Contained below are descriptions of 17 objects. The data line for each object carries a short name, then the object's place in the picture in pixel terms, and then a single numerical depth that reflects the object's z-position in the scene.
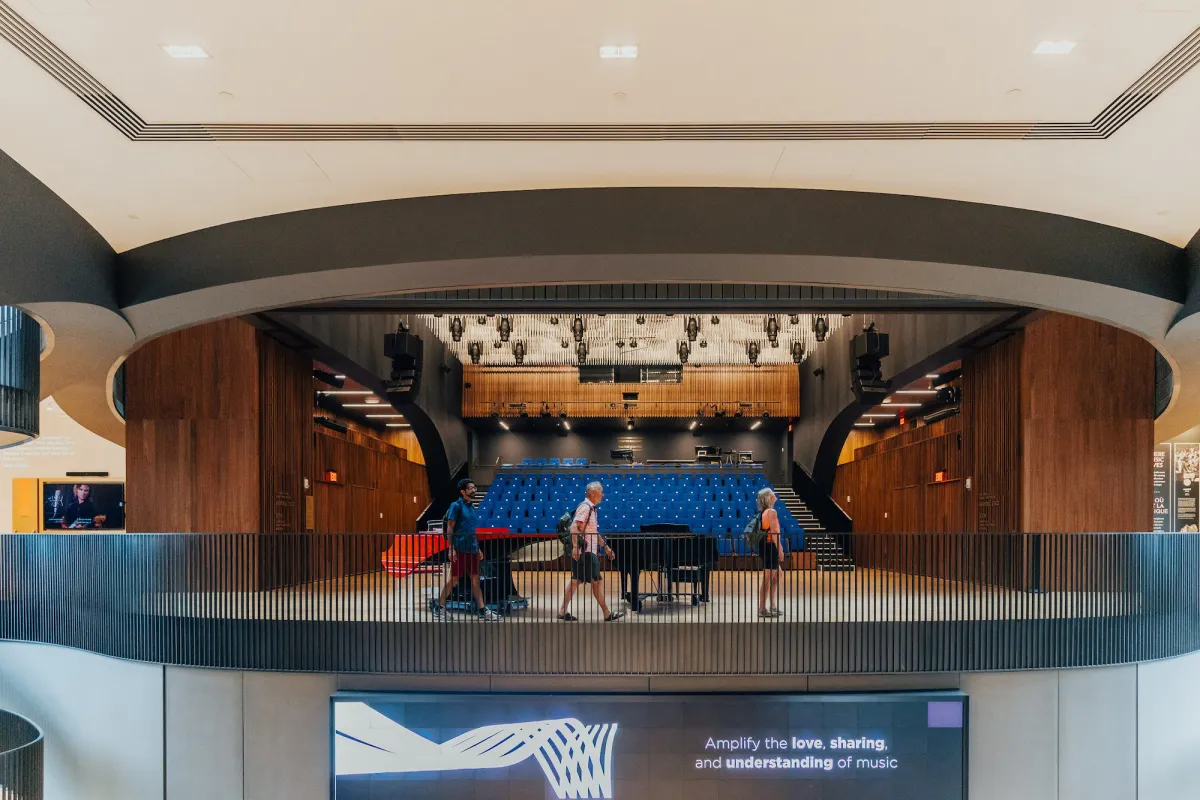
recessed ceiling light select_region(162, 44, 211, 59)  5.58
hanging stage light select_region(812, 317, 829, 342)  16.59
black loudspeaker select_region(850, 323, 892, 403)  14.38
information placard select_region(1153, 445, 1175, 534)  15.86
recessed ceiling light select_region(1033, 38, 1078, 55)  5.50
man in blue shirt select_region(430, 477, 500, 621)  8.46
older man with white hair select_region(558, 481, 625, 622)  8.46
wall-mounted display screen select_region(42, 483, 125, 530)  18.98
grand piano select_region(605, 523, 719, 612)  8.73
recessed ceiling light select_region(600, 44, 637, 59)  5.58
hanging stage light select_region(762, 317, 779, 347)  16.34
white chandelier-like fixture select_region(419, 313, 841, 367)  17.84
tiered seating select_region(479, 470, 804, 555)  16.19
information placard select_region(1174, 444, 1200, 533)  15.83
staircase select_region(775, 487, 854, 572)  8.98
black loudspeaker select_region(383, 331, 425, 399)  14.98
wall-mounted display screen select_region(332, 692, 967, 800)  8.74
